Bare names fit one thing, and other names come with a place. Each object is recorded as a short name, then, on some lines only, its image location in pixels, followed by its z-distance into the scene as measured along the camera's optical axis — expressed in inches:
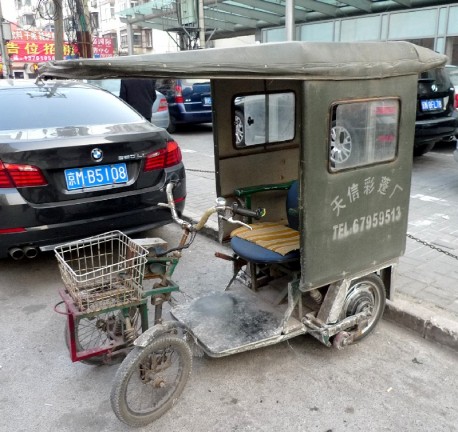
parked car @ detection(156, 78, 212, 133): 436.5
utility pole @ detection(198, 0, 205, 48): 517.8
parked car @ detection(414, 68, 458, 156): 277.1
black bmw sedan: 138.7
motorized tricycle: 89.0
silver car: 386.3
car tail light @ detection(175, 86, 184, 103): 435.5
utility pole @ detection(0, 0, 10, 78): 781.9
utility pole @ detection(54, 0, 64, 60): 477.4
